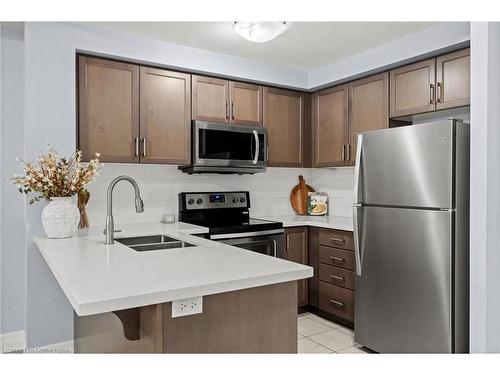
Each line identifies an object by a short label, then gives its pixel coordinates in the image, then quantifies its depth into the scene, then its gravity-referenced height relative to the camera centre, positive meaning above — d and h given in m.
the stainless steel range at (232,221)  3.16 -0.33
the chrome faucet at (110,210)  2.02 -0.13
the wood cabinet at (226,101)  3.32 +0.72
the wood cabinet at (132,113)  2.84 +0.54
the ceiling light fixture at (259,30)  2.45 +0.96
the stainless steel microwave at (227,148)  3.26 +0.30
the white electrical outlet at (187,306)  1.31 -0.41
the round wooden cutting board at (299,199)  4.18 -0.16
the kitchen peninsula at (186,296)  1.27 -0.36
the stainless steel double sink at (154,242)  2.35 -0.37
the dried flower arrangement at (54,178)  2.25 +0.03
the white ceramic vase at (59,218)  2.31 -0.20
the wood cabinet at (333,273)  3.22 -0.75
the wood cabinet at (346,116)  3.27 +0.60
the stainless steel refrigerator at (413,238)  2.30 -0.34
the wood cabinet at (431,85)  2.68 +0.72
